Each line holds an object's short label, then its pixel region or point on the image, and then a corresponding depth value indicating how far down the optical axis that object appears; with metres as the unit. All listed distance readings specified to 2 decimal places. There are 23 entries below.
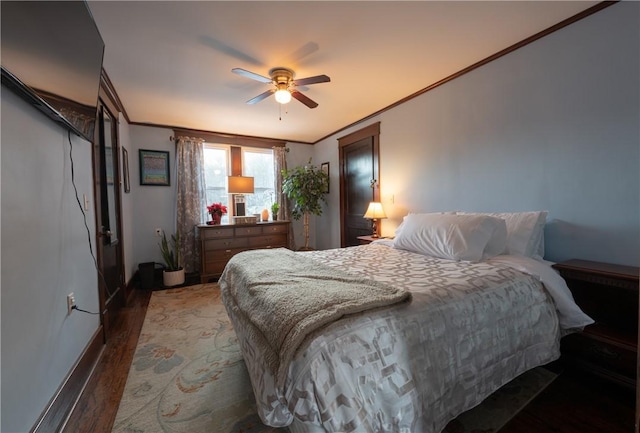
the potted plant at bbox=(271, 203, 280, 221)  4.78
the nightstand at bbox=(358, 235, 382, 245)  3.37
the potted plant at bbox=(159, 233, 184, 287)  3.79
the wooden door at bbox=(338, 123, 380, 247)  3.87
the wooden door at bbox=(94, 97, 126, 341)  2.25
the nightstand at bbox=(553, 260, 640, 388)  1.47
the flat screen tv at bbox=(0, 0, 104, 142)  0.96
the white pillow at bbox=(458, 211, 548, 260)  1.93
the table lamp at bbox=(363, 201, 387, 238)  3.43
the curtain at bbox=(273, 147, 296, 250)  4.95
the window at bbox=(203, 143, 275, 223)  4.57
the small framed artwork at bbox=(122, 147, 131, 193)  3.46
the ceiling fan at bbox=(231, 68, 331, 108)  2.33
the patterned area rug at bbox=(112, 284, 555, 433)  1.35
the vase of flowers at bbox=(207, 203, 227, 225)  4.15
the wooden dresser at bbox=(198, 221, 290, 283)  3.92
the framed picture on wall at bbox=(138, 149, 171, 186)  4.02
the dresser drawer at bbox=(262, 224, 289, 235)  4.39
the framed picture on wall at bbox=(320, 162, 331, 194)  4.96
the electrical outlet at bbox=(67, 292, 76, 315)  1.63
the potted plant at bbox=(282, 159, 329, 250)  4.65
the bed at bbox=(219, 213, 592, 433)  0.89
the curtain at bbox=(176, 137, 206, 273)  4.15
